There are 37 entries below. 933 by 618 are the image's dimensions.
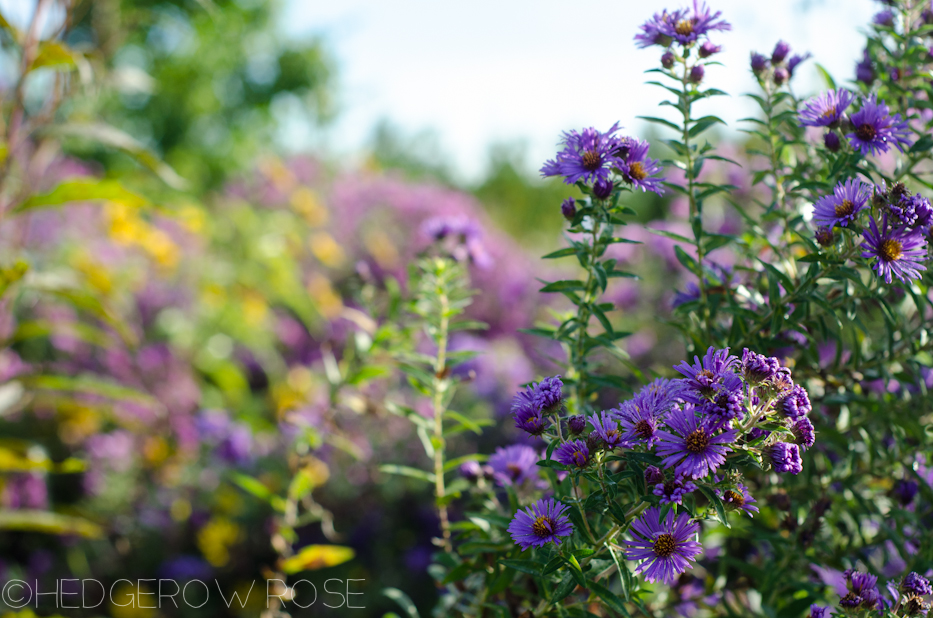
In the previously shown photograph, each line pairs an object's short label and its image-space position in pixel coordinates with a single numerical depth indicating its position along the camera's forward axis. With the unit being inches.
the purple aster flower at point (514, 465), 33.4
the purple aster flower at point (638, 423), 22.3
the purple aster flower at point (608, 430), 23.0
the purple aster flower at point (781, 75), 35.6
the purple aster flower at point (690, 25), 31.0
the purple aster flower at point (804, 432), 22.3
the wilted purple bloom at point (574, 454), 22.8
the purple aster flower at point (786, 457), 21.3
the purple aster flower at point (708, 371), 21.5
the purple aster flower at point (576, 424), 23.6
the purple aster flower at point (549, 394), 23.9
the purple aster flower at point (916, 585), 23.8
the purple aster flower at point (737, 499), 22.9
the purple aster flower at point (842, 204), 26.0
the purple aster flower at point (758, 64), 35.0
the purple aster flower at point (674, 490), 20.9
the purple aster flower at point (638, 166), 28.1
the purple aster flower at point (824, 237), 27.9
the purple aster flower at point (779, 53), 35.5
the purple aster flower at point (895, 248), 25.4
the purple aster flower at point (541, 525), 23.6
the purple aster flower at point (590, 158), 27.9
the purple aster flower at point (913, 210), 25.1
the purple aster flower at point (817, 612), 24.7
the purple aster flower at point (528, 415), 24.4
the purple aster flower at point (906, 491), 34.0
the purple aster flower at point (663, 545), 22.1
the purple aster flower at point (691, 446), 20.8
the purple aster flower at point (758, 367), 22.0
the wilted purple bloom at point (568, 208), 30.1
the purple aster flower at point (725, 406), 20.5
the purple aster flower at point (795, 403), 21.9
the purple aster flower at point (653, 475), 22.5
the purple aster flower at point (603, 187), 28.4
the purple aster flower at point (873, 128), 29.5
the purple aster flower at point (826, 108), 30.4
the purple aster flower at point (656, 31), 31.6
